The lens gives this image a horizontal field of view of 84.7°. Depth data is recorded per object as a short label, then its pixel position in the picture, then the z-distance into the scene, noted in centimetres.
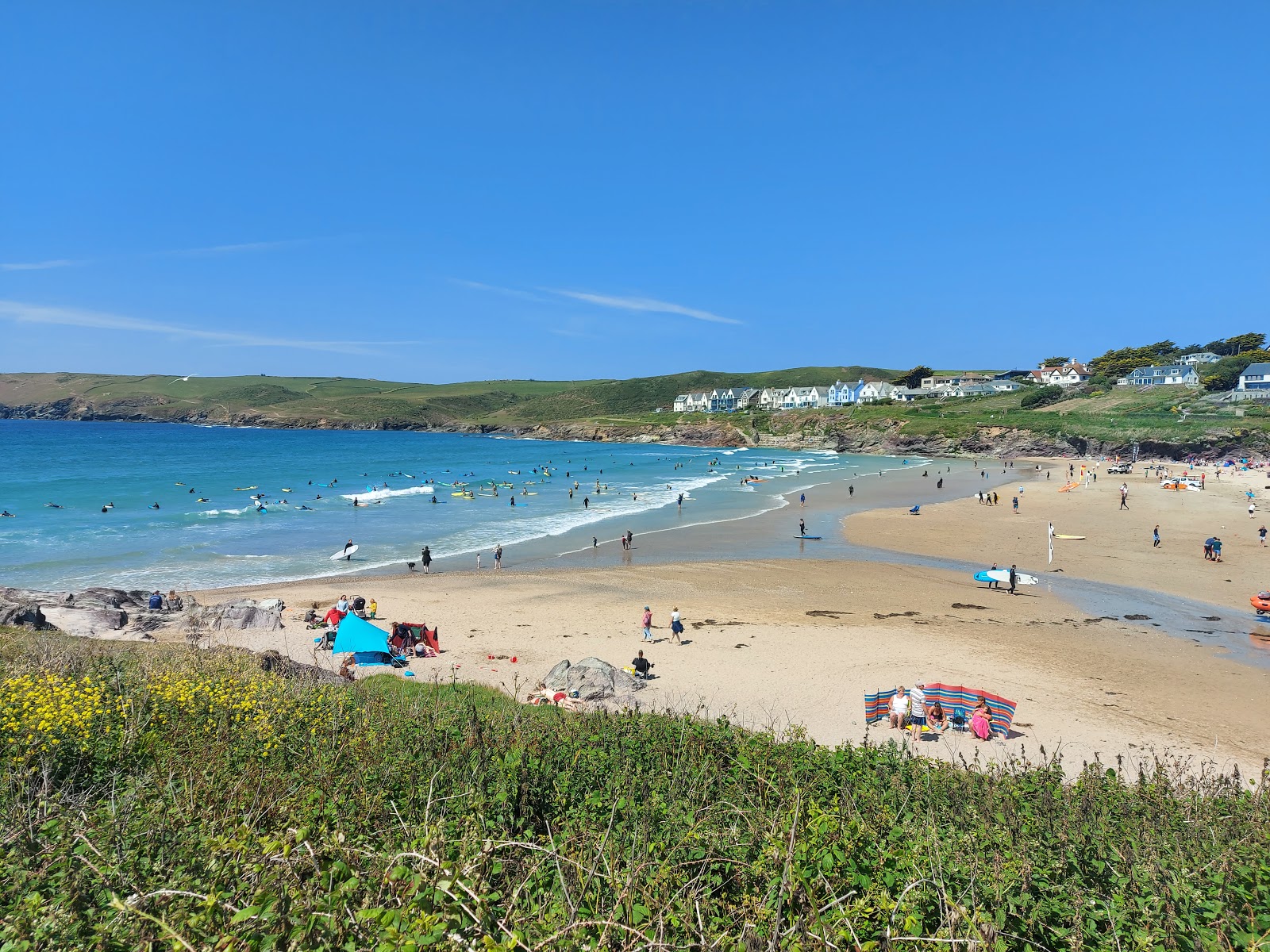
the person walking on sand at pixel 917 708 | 1399
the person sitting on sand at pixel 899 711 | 1383
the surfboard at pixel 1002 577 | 2644
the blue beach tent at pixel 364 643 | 1806
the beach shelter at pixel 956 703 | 1369
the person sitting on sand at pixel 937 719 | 1394
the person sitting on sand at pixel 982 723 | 1330
